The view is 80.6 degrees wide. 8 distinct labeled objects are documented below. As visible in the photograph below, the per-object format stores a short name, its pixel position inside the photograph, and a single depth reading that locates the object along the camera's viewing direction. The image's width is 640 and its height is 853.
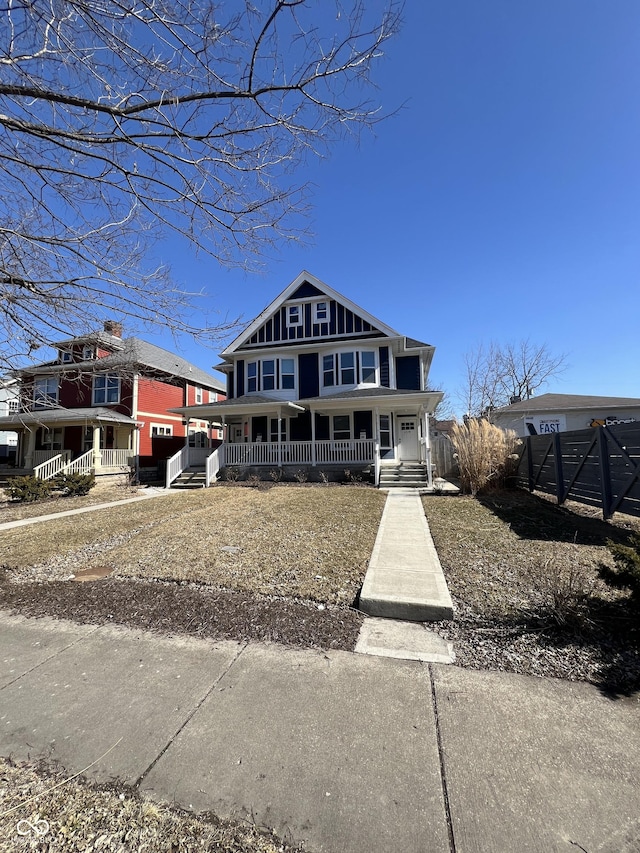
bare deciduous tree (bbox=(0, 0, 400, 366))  3.27
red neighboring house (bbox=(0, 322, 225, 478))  18.12
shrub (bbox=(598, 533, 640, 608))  3.08
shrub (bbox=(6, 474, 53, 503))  12.58
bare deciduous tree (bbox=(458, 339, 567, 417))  34.72
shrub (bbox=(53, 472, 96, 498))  13.78
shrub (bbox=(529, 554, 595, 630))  3.33
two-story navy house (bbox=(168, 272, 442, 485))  15.62
